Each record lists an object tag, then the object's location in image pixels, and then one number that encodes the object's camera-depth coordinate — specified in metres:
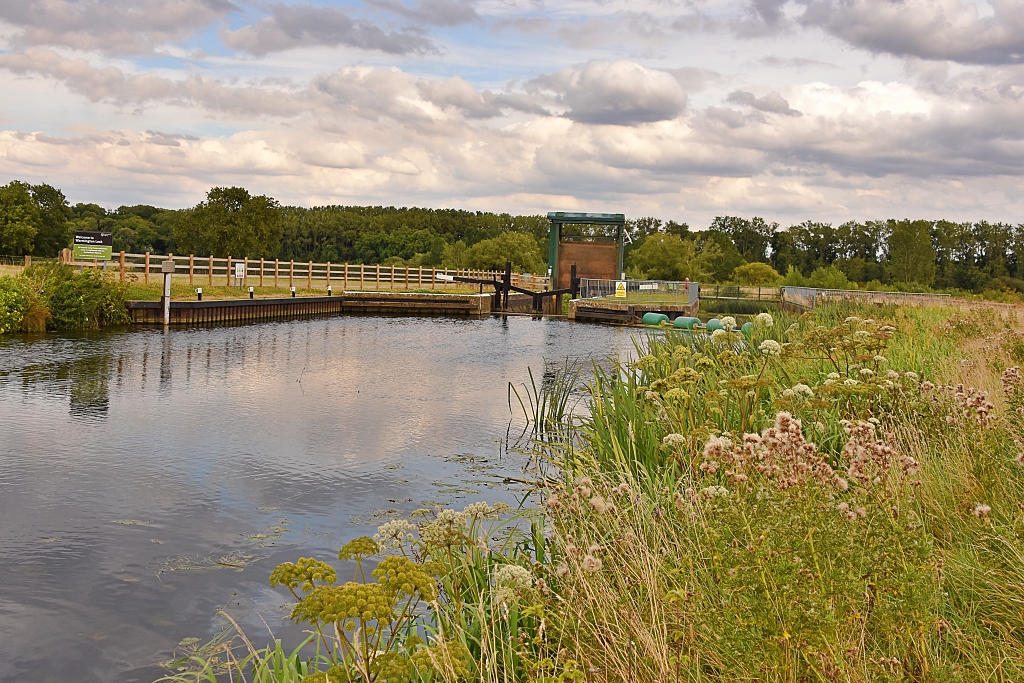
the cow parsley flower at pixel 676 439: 5.08
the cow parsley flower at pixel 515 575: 3.80
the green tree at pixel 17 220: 66.25
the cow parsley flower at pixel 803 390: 5.62
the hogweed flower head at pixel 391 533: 4.18
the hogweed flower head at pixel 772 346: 7.33
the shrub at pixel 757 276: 90.06
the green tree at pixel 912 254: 75.75
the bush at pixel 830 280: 57.56
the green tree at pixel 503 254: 88.19
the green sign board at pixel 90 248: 33.28
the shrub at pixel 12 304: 22.02
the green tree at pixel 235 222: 74.00
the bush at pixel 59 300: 22.48
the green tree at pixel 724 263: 98.75
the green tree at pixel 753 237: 133.12
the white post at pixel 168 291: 25.92
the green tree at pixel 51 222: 73.46
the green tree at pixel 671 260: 92.38
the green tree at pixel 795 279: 72.46
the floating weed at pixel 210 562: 6.86
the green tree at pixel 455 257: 90.62
